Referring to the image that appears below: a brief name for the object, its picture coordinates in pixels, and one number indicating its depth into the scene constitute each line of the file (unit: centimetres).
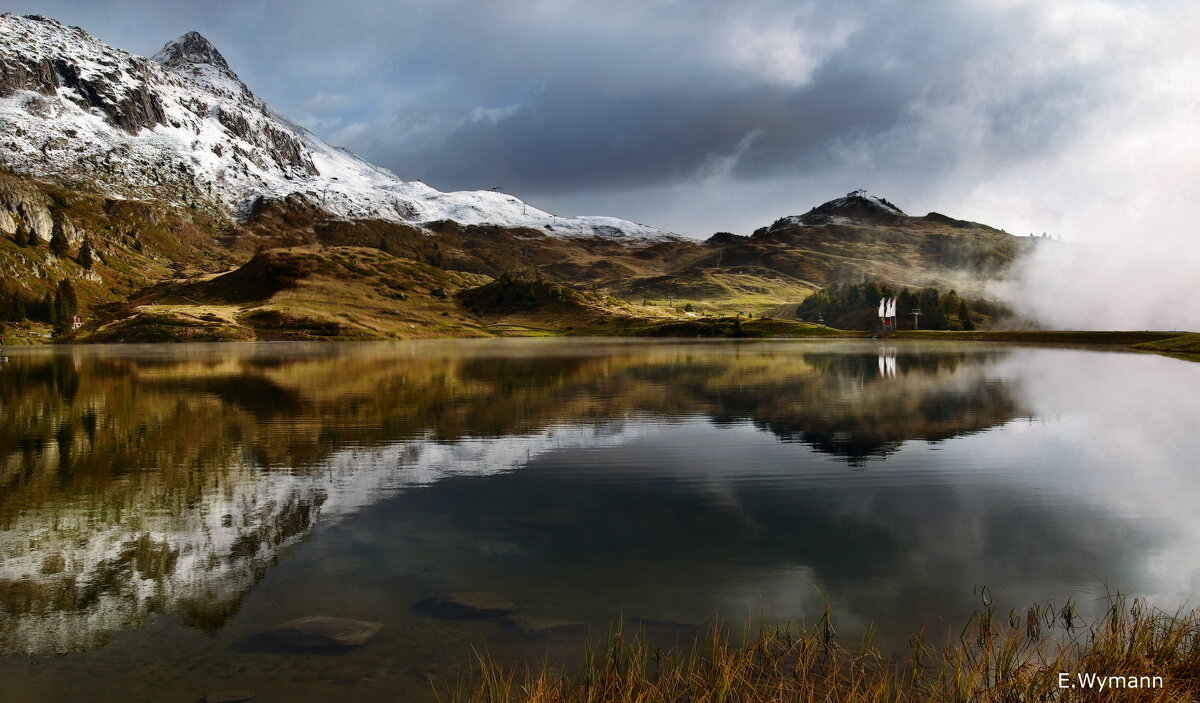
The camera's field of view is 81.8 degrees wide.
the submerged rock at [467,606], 1434
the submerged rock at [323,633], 1306
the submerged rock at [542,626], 1342
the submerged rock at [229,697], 1127
